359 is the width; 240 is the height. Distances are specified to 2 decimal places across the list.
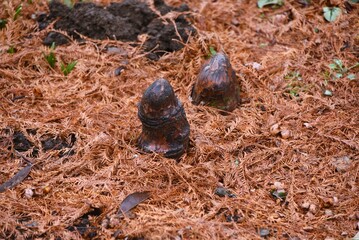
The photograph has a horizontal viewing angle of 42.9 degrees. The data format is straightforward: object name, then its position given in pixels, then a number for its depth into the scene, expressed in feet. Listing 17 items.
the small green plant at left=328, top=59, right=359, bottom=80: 11.67
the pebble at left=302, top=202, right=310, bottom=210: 8.52
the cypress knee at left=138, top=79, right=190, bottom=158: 8.88
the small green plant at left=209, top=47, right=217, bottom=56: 12.22
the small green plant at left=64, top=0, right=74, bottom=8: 13.03
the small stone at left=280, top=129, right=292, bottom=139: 10.03
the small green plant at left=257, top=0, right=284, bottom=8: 14.02
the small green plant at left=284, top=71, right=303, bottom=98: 11.28
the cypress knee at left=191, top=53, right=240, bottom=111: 10.66
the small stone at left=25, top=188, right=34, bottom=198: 8.54
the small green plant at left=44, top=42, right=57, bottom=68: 11.81
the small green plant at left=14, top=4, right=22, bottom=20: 12.87
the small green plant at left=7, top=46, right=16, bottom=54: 12.01
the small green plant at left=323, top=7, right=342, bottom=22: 13.32
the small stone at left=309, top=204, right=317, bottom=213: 8.47
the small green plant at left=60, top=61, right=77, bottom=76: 11.69
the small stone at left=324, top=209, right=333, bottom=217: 8.40
